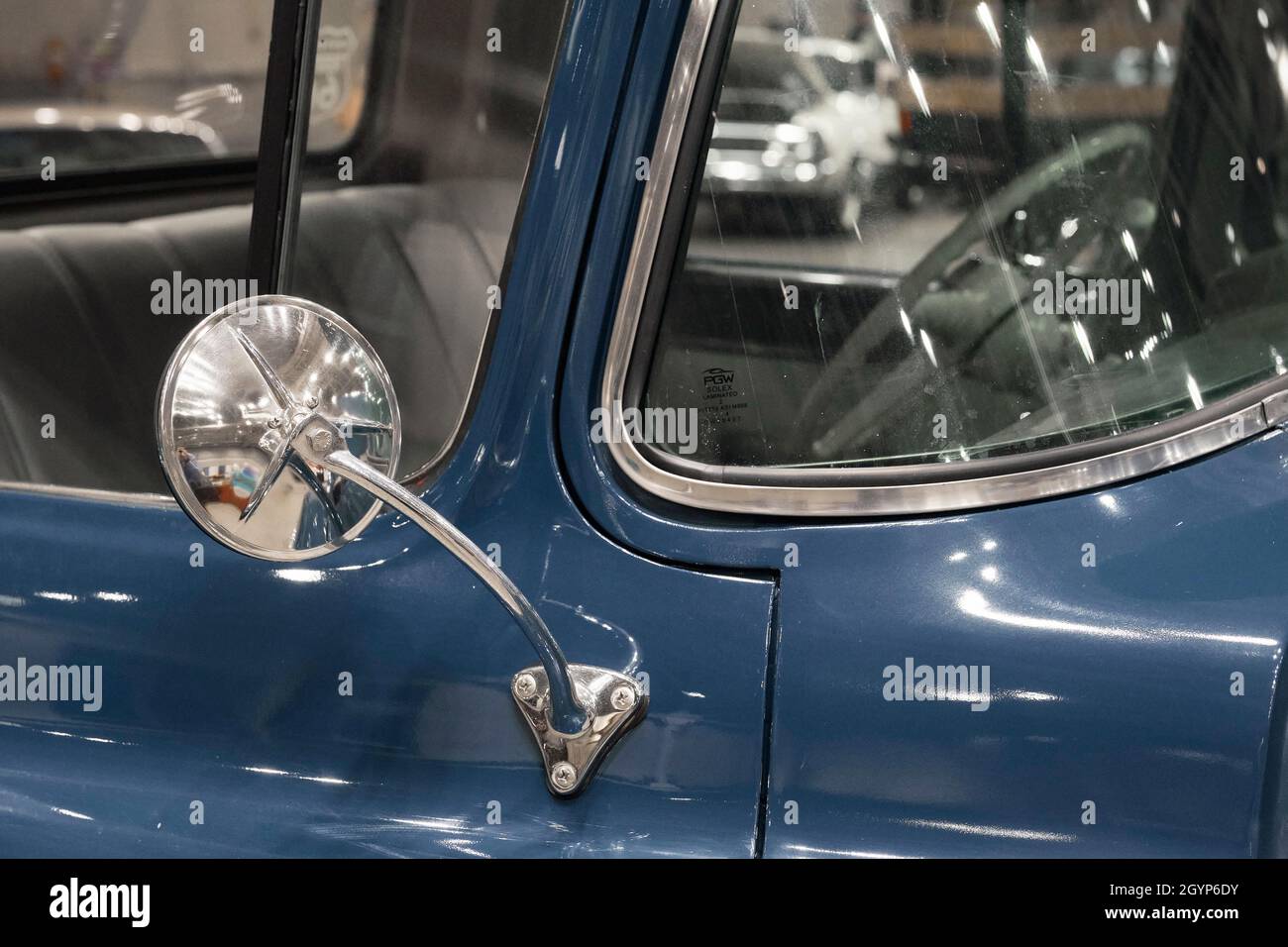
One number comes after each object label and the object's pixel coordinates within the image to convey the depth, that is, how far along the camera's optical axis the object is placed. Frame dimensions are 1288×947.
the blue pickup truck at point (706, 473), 1.13
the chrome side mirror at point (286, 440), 1.09
